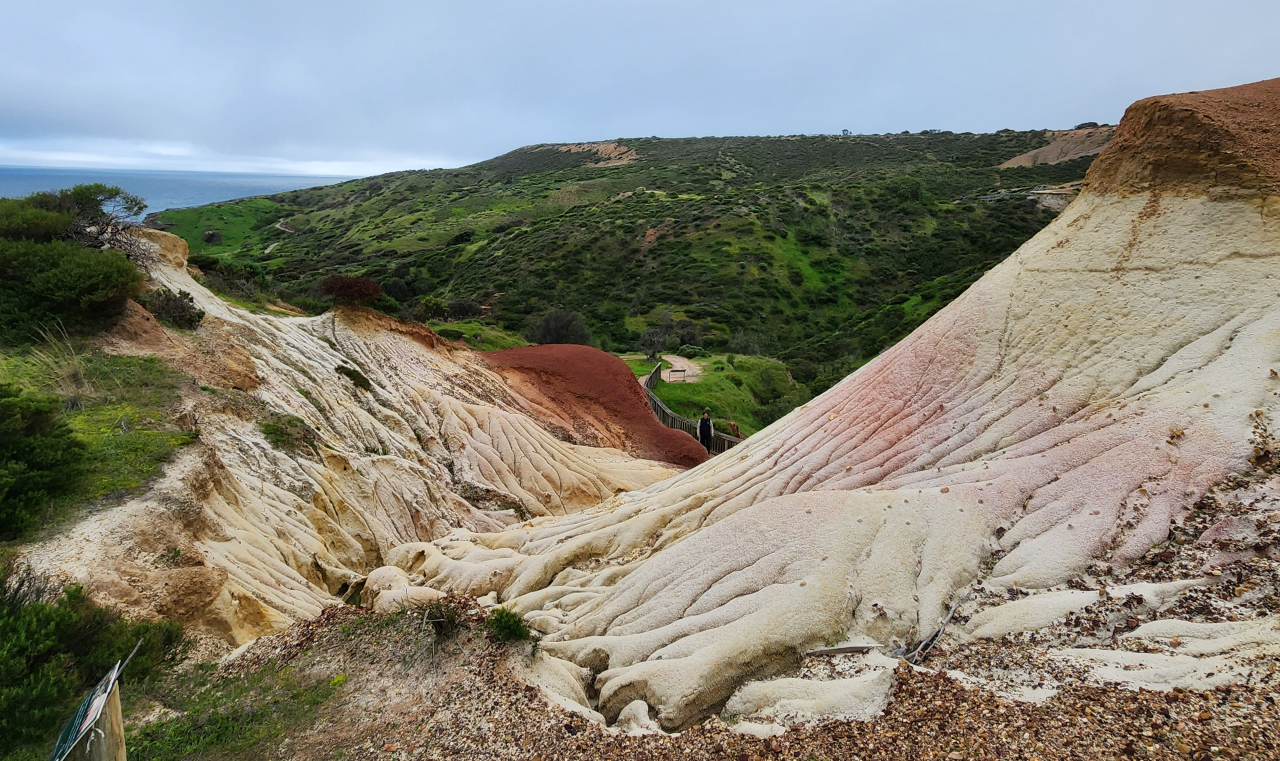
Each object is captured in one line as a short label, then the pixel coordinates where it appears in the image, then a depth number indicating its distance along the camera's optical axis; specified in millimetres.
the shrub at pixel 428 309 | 38672
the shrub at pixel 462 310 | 47500
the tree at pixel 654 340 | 40112
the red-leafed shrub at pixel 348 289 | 22438
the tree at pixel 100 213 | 17094
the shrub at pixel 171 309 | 16438
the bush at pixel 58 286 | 13680
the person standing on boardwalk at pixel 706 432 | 25814
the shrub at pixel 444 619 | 7438
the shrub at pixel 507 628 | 7406
